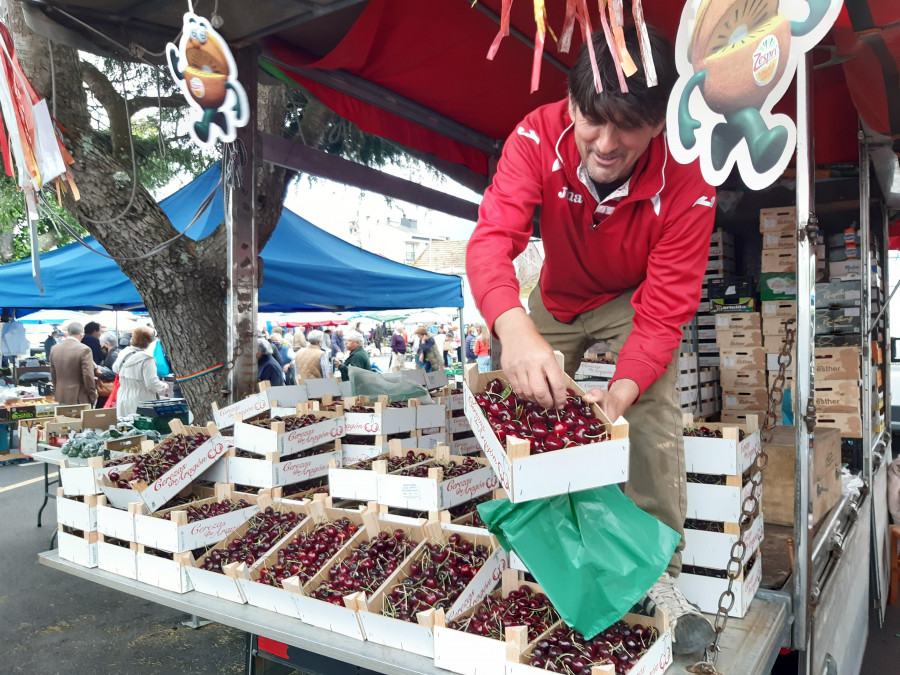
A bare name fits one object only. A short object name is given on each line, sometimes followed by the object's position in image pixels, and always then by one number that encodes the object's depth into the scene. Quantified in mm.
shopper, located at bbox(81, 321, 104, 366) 12000
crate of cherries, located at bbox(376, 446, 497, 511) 2988
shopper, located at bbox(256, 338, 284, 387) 9062
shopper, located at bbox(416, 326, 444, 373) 14781
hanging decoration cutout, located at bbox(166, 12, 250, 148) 2965
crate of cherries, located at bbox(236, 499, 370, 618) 2453
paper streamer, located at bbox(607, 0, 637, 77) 1620
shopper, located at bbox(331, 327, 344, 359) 19375
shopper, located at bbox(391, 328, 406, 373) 18109
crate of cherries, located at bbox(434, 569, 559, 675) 1925
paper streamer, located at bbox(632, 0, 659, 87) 1703
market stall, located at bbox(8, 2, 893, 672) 2316
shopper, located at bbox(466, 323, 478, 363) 22648
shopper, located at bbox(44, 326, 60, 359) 16031
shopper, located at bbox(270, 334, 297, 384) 14195
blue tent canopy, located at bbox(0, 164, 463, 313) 6012
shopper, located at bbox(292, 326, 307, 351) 17091
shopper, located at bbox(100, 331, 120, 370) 12648
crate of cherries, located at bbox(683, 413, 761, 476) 2508
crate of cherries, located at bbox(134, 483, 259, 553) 2828
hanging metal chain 1946
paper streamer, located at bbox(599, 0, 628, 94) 1633
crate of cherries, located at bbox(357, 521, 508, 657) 2133
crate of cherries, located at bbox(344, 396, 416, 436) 3900
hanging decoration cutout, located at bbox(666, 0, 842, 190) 1938
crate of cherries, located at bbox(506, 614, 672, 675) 1811
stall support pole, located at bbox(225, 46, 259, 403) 4004
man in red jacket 1900
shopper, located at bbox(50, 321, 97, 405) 9516
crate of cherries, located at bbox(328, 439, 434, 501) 3121
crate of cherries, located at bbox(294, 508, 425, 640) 2277
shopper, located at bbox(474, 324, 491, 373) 17531
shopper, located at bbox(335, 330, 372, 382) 11102
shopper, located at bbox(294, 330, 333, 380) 11539
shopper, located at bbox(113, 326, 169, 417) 7996
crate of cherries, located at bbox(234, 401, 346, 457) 3451
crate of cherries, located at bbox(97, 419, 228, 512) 3178
